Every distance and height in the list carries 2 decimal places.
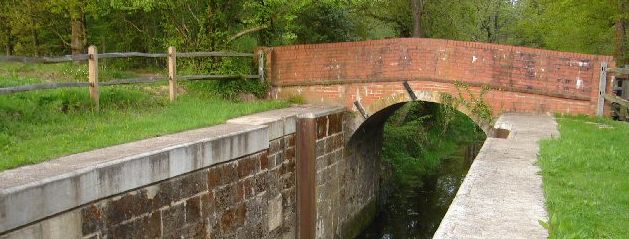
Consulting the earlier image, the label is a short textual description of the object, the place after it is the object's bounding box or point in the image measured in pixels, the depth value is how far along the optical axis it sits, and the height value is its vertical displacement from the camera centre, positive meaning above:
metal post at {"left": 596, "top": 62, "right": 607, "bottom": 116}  10.20 -0.51
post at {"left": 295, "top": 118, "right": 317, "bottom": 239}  10.12 -2.14
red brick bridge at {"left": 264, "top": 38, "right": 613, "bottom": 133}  10.45 -0.30
